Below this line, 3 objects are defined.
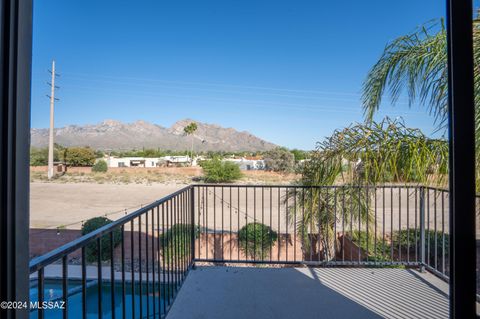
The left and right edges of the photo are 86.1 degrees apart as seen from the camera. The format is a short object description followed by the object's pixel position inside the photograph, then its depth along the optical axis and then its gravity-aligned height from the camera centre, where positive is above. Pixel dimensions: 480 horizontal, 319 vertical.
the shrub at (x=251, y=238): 4.98 -1.48
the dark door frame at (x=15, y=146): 0.59 +0.04
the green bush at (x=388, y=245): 3.30 -1.18
